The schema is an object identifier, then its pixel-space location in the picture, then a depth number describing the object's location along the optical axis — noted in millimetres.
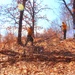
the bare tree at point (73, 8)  25472
